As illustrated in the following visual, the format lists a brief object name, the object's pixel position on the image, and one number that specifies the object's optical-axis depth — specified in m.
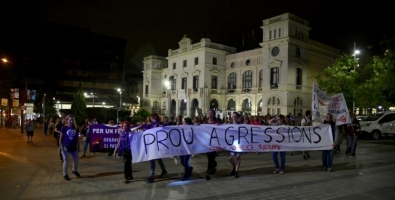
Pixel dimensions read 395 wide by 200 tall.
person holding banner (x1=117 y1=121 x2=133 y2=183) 8.73
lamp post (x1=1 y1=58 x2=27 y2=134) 29.65
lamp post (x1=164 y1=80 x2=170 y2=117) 65.34
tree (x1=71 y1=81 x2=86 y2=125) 31.31
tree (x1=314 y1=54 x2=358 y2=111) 33.19
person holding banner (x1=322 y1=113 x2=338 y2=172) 10.33
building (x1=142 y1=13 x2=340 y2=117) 44.94
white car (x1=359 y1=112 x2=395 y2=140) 23.25
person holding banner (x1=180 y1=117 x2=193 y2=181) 9.19
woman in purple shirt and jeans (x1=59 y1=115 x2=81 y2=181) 9.09
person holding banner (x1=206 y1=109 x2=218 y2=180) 9.23
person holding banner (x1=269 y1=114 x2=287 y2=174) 10.00
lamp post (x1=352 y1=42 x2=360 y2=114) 32.31
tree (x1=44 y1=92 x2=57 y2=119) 49.97
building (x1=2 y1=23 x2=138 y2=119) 87.44
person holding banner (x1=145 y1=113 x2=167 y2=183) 9.36
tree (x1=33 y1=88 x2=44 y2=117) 53.34
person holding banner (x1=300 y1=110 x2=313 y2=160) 13.30
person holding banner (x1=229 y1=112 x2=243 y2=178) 9.29
